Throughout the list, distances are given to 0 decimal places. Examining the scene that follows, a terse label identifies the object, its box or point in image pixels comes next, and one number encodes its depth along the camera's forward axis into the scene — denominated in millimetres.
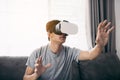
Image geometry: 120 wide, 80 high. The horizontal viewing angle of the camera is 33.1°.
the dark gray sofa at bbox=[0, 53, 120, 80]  2162
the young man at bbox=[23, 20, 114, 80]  1391
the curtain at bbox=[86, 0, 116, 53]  2438
